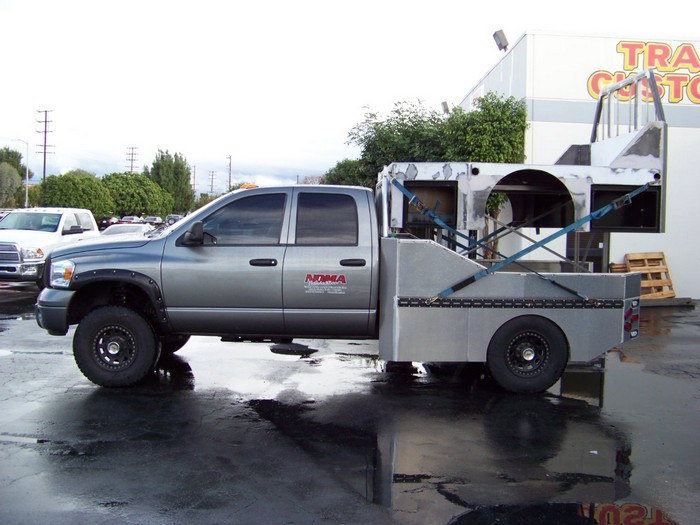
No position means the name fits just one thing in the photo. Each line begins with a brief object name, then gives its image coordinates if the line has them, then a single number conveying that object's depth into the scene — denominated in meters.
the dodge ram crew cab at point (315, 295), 7.07
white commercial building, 15.91
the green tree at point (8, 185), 85.12
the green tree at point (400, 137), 19.88
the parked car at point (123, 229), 24.06
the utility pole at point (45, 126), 86.81
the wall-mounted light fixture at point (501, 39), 18.06
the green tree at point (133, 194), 82.62
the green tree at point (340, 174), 42.58
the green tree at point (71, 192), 65.38
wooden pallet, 15.55
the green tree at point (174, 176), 107.19
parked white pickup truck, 16.08
